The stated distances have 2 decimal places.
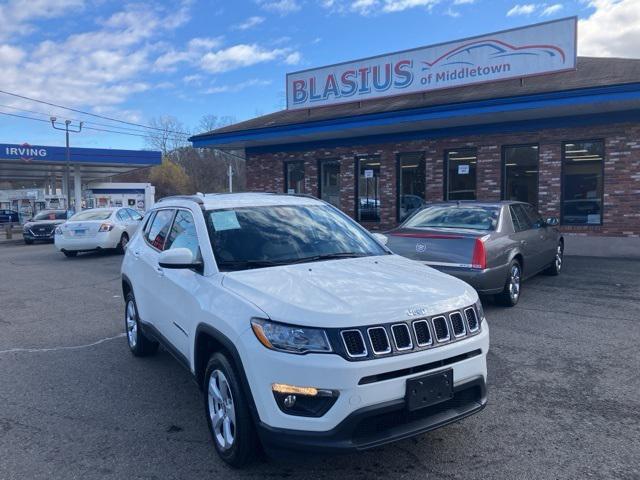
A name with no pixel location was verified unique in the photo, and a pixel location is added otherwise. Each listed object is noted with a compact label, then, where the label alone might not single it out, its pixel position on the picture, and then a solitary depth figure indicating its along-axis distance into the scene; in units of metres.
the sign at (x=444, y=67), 13.64
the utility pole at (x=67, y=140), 30.58
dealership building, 13.10
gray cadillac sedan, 7.01
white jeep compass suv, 2.85
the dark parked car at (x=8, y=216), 41.00
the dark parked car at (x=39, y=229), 21.61
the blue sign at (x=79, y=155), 30.05
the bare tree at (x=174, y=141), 72.74
